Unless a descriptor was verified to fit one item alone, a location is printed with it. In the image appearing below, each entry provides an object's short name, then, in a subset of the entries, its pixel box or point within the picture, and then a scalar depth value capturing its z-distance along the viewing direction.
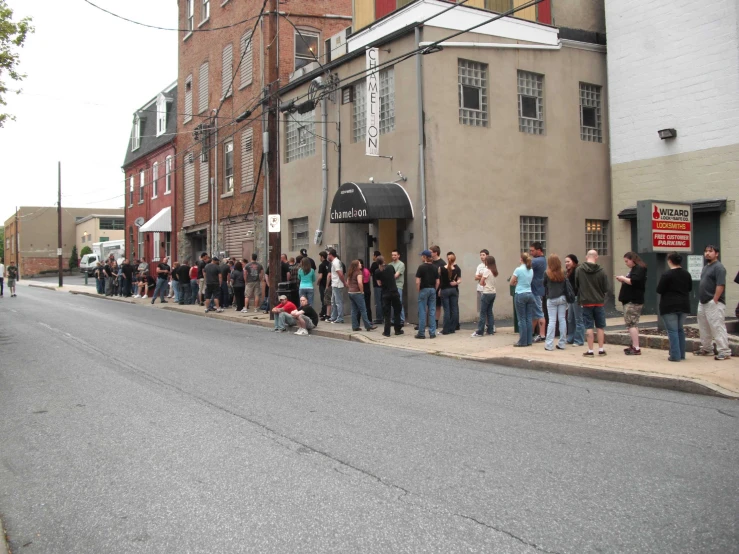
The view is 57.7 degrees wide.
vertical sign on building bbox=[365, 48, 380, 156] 16.58
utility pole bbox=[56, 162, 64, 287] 42.12
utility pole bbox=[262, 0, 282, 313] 17.44
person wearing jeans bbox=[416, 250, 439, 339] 13.66
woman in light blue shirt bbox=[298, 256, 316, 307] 16.86
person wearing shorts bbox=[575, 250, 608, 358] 11.14
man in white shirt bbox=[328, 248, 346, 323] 16.53
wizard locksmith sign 11.06
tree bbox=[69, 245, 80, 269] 71.50
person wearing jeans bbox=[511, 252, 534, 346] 12.34
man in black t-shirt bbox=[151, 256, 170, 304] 25.84
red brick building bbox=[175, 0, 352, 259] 24.14
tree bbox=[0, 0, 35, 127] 17.05
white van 57.28
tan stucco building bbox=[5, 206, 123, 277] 76.31
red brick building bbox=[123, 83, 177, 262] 32.91
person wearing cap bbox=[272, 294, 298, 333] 16.30
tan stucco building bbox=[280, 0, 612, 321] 16.08
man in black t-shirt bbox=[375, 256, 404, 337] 14.32
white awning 32.47
